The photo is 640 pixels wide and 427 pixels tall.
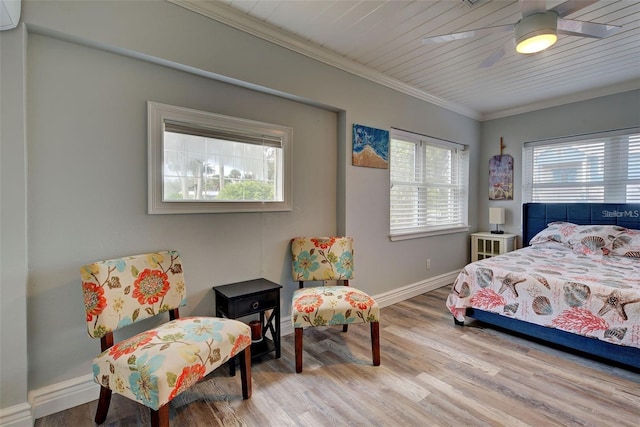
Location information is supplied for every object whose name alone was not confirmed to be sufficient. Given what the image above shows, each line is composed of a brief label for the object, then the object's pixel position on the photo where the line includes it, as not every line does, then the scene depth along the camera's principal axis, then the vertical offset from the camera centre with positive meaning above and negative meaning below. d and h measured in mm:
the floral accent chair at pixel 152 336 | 1310 -674
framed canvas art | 3006 +618
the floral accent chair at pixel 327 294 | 2084 -667
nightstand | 4141 -528
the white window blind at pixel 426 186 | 3588 +278
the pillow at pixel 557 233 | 3460 -307
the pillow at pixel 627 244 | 2966 -371
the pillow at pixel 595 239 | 3121 -335
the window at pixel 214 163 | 2004 +328
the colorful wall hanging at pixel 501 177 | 4359 +442
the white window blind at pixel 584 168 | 3490 +489
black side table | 2057 -685
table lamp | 4297 -136
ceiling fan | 1698 +1066
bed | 2084 -623
